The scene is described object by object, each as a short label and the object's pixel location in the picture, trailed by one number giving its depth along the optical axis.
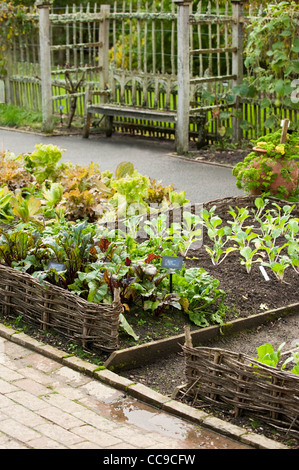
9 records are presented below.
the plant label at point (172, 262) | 4.90
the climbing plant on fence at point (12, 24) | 14.82
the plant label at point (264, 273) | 5.81
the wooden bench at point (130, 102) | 11.61
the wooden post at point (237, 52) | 11.38
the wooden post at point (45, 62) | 12.88
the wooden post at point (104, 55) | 13.26
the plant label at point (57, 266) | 4.93
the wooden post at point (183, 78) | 10.66
